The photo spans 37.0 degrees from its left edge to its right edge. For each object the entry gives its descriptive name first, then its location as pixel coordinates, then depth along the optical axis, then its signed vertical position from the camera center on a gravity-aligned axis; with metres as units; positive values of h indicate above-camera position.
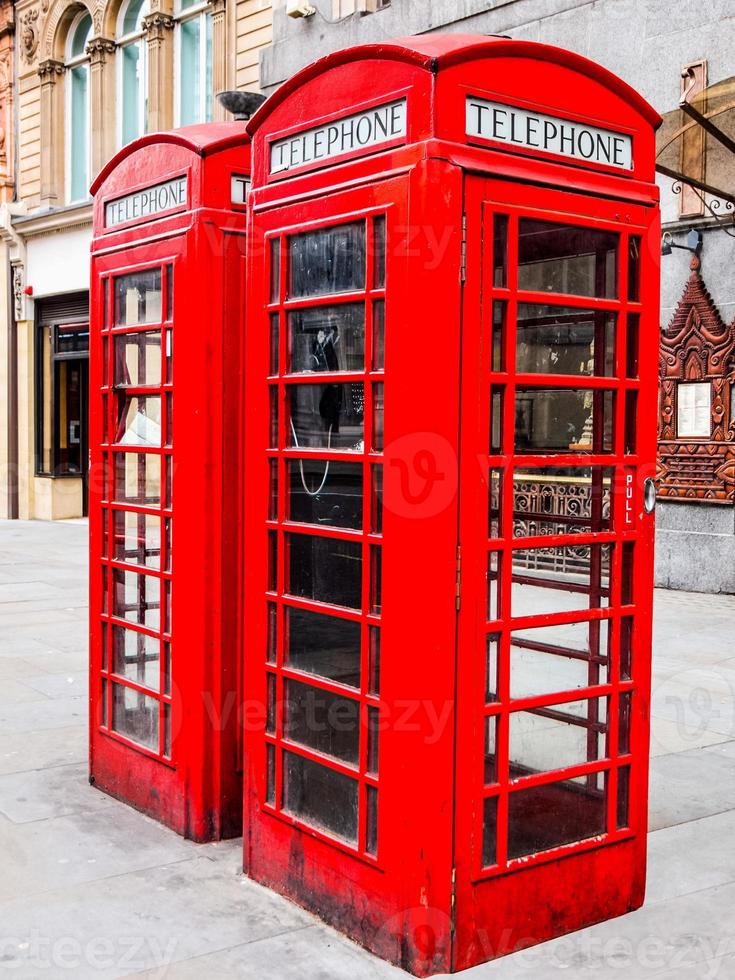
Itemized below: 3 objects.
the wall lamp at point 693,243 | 10.80 +1.97
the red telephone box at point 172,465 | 4.36 -0.11
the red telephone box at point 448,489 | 3.28 -0.16
